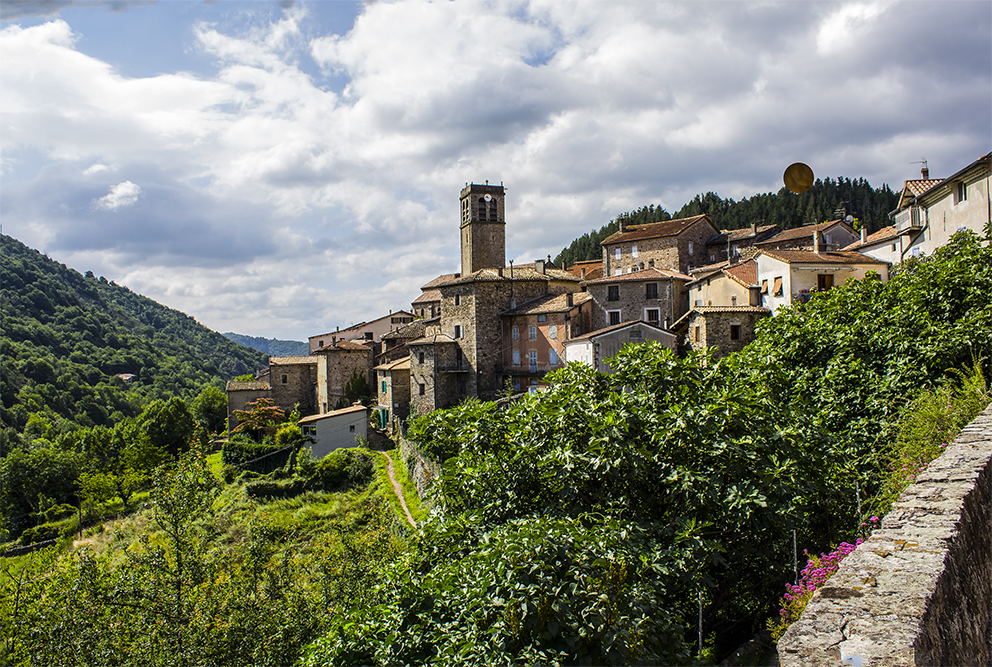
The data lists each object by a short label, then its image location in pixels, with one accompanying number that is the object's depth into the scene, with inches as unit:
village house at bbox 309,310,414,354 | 2276.0
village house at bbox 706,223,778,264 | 1941.4
